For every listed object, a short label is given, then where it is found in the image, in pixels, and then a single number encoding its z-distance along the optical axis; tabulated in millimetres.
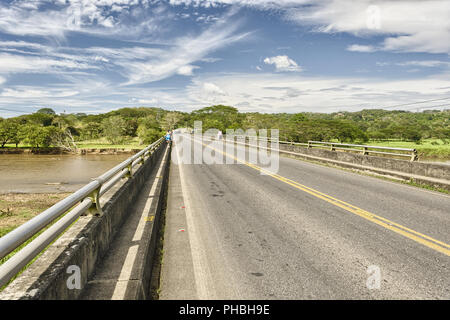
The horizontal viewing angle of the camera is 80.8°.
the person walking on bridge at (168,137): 35638
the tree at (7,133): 74312
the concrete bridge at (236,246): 2652
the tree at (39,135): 71250
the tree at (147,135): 78338
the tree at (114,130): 89688
